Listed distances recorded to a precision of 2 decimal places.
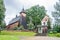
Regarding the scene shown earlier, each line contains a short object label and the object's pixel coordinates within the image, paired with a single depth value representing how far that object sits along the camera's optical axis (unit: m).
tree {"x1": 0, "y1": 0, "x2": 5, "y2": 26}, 16.09
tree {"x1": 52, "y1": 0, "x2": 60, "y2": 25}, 20.52
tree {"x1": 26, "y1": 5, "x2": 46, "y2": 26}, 25.88
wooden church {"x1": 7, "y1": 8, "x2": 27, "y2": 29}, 27.79
